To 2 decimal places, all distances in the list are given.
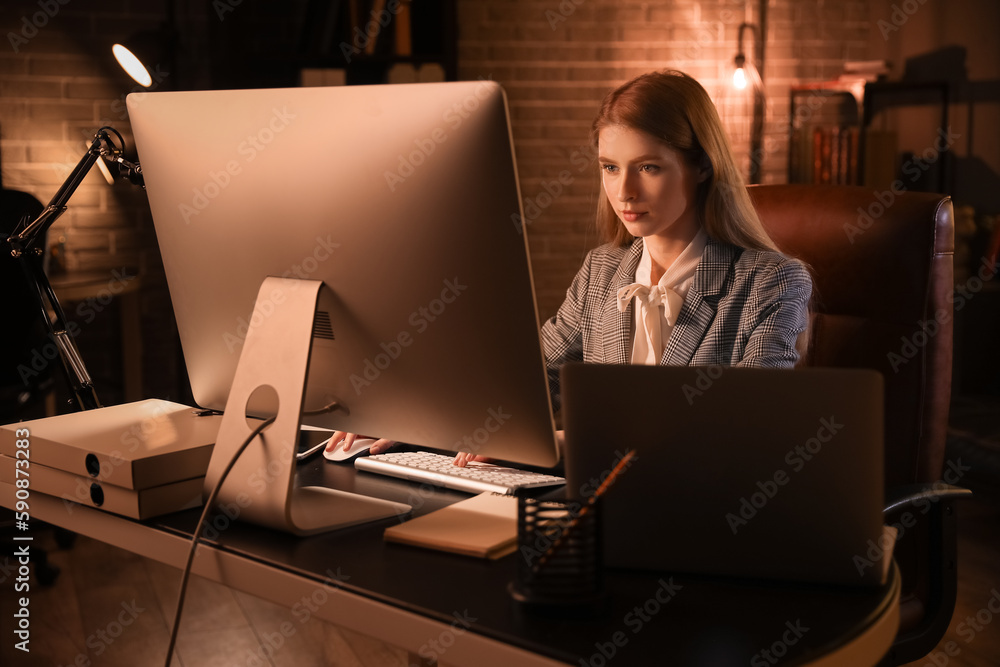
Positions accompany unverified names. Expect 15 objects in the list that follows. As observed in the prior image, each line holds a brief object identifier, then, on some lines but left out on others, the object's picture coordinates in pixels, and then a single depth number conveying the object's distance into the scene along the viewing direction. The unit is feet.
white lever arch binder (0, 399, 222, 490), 3.61
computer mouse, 4.40
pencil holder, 2.72
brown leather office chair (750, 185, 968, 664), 4.55
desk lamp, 4.38
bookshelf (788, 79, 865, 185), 13.58
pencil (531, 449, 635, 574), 2.71
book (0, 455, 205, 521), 3.60
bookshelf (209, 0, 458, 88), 11.82
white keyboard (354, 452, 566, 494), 3.91
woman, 5.22
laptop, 2.76
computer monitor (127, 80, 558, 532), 3.00
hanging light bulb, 13.82
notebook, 3.22
